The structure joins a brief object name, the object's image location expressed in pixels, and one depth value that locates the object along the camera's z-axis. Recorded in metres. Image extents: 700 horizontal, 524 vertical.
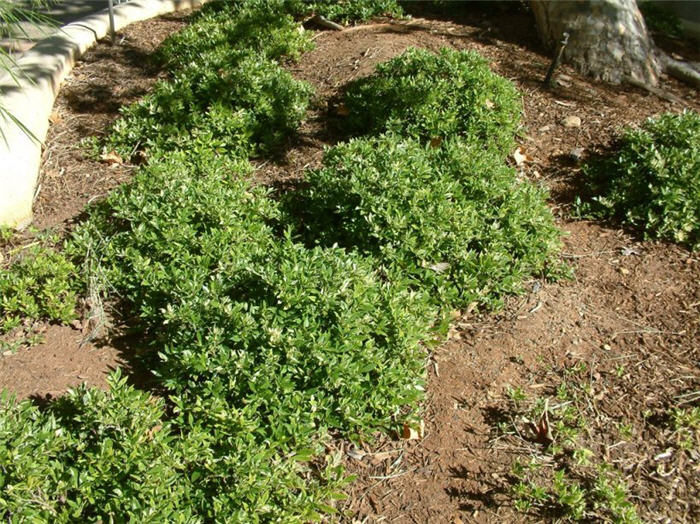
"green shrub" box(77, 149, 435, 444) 3.20
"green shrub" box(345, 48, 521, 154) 5.18
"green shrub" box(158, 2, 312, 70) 6.00
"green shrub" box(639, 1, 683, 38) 7.75
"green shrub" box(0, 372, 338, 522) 2.64
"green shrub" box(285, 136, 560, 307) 4.08
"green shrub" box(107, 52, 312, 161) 5.15
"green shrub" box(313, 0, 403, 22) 7.16
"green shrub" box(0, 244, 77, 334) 3.77
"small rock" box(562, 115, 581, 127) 5.81
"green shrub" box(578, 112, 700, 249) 4.76
